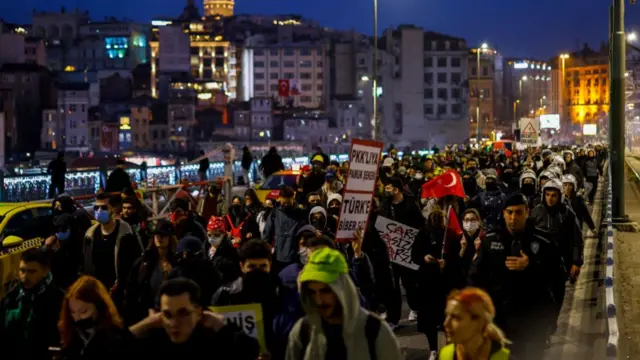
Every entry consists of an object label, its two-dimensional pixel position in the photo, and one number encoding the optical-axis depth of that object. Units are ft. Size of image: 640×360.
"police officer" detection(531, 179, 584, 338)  37.27
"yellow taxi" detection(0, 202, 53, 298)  39.88
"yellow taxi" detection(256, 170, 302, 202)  94.27
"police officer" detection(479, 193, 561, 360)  28.32
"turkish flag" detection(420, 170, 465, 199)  41.52
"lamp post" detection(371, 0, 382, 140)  142.10
